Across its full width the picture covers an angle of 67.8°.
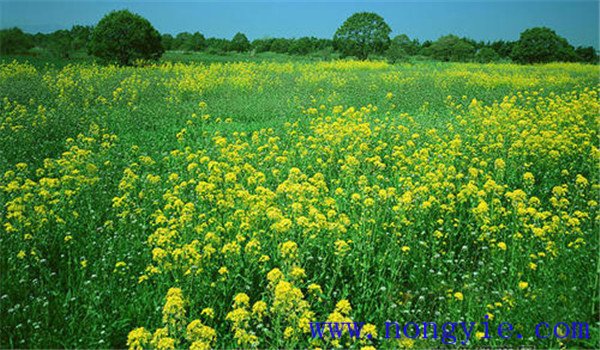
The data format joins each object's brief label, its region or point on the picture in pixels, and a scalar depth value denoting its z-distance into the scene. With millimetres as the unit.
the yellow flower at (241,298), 3467
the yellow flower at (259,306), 3540
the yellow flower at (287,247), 4098
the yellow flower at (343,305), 3444
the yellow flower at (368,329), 3316
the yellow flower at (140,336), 3168
